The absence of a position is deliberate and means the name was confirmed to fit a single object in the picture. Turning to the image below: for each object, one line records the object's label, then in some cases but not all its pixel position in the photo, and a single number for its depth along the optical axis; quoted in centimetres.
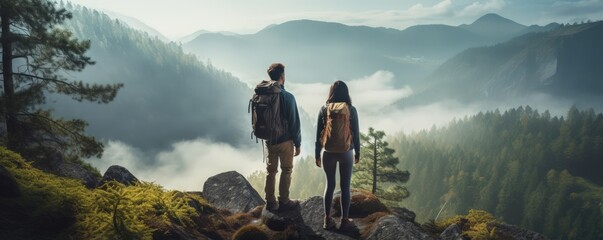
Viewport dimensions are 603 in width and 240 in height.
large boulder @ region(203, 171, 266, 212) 1070
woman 762
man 798
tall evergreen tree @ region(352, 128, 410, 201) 2569
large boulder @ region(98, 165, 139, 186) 866
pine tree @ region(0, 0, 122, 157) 1175
